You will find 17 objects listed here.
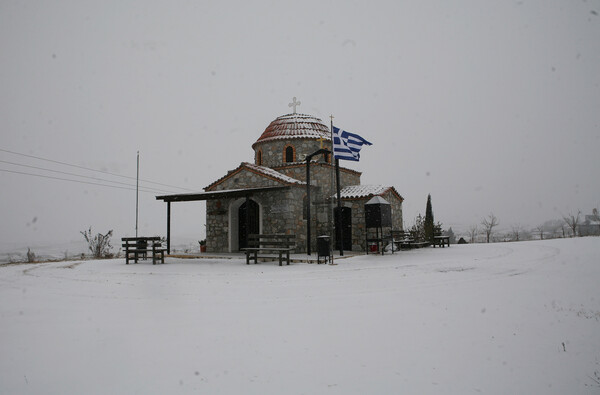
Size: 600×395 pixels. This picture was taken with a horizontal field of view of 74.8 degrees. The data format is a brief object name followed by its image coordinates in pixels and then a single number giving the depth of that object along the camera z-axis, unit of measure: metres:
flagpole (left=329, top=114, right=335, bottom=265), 12.43
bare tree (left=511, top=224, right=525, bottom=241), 28.61
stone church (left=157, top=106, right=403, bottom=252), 16.66
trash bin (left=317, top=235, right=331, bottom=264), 12.56
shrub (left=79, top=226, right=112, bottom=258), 18.97
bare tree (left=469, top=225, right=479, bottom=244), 32.75
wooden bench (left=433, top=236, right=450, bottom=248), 20.28
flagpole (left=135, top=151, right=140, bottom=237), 17.89
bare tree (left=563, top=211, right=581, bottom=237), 29.01
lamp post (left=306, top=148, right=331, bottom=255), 14.66
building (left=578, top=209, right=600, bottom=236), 28.27
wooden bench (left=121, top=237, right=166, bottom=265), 13.41
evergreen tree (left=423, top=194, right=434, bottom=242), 24.14
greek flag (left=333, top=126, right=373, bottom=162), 14.03
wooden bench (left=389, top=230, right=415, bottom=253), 17.67
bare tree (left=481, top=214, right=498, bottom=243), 30.96
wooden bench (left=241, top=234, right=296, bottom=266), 12.34
